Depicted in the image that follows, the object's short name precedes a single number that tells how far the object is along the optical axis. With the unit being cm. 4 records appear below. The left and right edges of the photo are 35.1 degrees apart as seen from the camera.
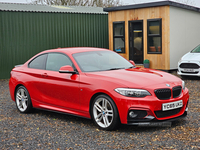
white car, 1259
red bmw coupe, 549
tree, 3347
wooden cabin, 1561
